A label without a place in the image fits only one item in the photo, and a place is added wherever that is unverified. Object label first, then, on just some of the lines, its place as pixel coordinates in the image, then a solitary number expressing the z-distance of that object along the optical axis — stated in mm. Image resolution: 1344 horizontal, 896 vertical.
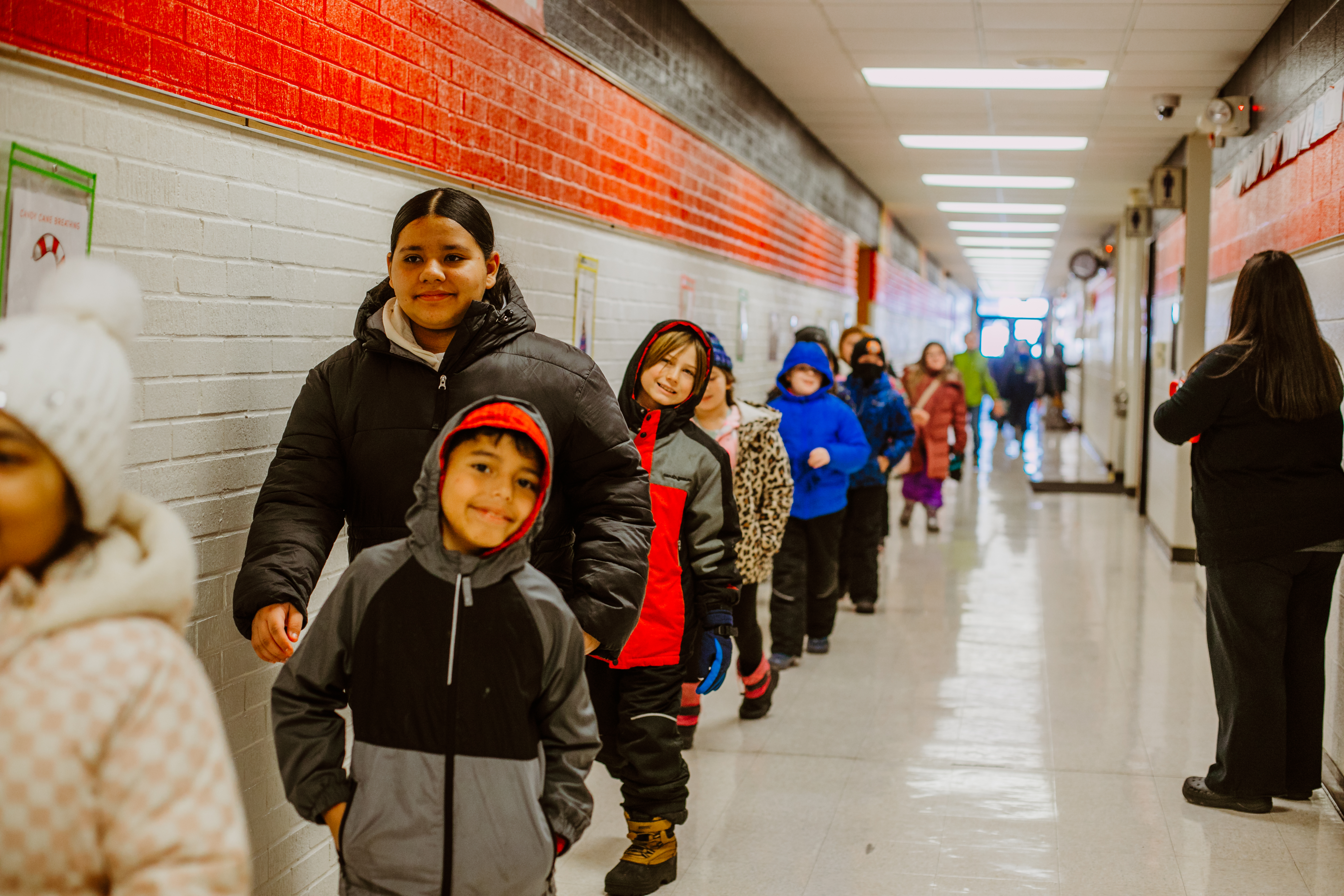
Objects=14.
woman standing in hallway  3643
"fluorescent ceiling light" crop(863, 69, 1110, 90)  7508
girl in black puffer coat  2350
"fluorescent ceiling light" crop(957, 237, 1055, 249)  19112
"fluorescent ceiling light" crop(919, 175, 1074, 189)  12320
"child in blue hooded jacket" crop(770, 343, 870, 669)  5289
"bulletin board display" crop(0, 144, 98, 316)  1925
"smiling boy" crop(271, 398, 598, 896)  1872
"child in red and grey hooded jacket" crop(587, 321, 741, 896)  3197
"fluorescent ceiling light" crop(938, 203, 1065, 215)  14617
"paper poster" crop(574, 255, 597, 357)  4789
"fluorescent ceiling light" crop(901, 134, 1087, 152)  10008
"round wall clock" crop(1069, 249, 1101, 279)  16156
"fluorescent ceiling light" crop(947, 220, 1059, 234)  16828
